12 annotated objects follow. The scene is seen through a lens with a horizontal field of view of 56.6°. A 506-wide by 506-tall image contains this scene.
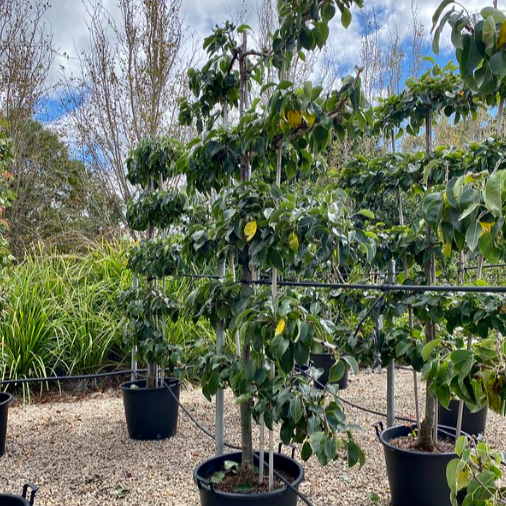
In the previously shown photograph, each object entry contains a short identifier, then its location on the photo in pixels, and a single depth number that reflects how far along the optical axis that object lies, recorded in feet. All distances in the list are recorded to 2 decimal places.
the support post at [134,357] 11.73
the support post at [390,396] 9.21
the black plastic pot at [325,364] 14.97
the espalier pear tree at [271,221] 5.02
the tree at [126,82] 23.76
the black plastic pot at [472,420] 10.46
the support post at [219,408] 7.18
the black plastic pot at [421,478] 6.89
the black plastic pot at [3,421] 9.66
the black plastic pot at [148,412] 10.39
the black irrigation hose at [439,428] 5.57
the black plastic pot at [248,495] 5.63
